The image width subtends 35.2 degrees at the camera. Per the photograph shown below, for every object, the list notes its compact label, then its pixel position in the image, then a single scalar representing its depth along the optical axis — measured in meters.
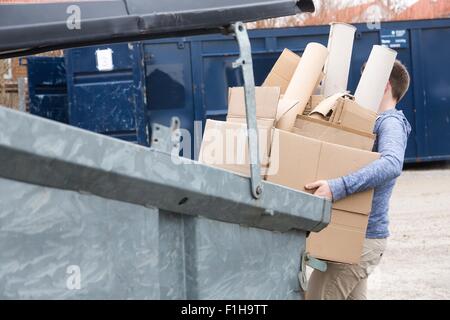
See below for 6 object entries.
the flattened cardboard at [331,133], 3.01
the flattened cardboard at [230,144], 2.46
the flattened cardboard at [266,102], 2.76
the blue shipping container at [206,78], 8.94
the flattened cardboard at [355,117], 3.07
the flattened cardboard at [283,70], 3.55
